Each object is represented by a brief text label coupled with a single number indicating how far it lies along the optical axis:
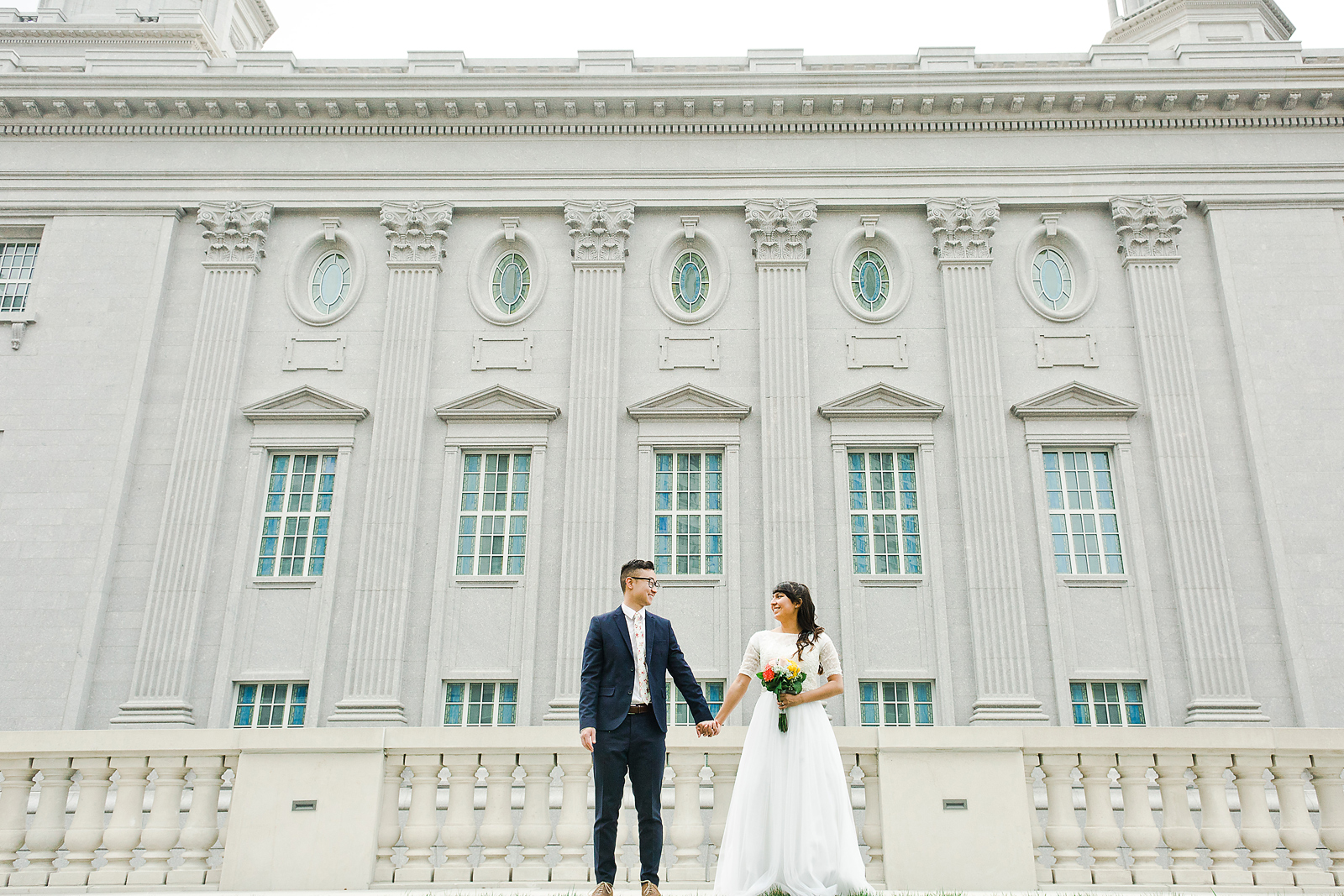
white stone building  18.20
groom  7.08
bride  7.06
